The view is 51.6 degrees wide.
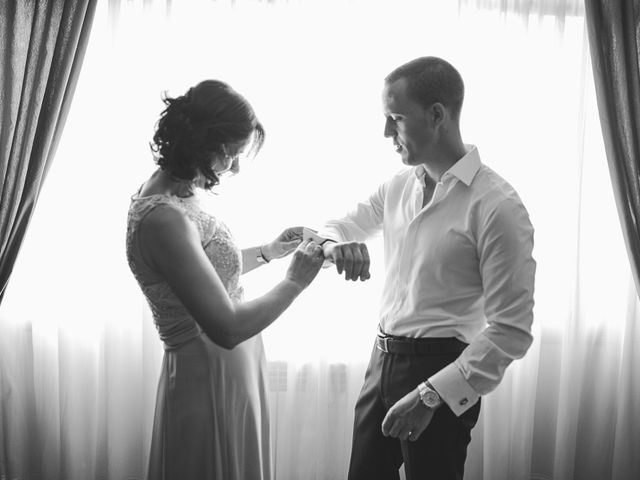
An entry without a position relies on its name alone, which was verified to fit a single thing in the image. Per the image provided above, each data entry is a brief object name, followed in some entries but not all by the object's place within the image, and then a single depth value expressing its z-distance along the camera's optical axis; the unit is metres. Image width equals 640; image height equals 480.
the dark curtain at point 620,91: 2.71
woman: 1.57
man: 1.69
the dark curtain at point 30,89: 2.57
